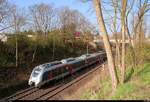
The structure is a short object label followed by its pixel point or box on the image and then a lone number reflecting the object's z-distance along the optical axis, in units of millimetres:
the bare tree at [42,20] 22480
